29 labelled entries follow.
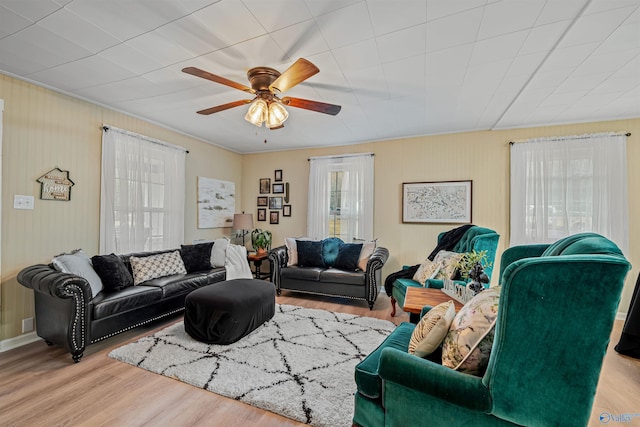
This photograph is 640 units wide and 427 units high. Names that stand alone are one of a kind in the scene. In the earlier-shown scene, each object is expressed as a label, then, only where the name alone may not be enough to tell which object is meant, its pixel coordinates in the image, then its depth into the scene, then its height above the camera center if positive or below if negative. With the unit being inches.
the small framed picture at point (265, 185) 213.0 +21.6
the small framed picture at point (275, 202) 209.8 +8.1
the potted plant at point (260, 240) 195.5 -20.0
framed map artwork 160.6 +8.2
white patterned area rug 71.9 -49.1
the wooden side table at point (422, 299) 82.0 -27.2
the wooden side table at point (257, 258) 183.2 -30.5
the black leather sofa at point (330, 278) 145.9 -36.3
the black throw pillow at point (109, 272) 110.9 -24.9
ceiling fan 84.5 +37.8
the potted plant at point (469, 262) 86.2 -16.2
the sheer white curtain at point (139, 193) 130.3 +9.2
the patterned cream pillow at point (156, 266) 123.1 -26.1
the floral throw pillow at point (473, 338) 44.3 -20.4
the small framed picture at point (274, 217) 210.4 -3.1
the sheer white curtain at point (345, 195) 181.3 +13.1
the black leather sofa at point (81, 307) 89.2 -35.1
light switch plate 102.4 +2.7
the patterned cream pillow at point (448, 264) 113.6 -20.7
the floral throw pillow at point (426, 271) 119.5 -25.2
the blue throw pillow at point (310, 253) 167.3 -24.6
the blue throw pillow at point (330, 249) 167.5 -21.8
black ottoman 100.3 -37.9
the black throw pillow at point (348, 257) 158.9 -25.1
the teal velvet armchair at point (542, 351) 36.0 -18.4
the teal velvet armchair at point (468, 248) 114.0 -14.0
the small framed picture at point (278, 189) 208.5 +18.4
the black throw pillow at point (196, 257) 148.3 -24.7
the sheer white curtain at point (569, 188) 132.0 +15.2
